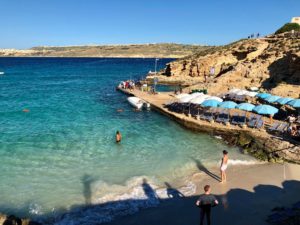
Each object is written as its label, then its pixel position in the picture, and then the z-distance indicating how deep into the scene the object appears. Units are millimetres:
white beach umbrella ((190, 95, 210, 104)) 18336
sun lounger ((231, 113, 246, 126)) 17192
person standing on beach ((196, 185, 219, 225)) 7583
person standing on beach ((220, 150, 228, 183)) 10907
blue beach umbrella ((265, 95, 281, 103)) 17698
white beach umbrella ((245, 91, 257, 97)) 20137
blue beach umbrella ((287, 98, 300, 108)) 15870
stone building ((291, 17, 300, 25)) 44948
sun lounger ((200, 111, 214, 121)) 18403
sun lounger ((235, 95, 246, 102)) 20810
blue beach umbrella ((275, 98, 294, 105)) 16790
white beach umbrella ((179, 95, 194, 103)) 19062
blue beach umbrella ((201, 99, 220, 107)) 17291
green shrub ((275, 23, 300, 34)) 41090
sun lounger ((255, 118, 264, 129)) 16186
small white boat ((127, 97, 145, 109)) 24453
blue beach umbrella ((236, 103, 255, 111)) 16237
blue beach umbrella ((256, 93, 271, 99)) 18663
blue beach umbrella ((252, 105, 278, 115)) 15592
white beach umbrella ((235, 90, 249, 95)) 20711
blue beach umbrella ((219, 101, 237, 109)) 16732
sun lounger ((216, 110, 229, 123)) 17743
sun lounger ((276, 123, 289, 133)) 15151
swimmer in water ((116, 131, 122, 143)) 15681
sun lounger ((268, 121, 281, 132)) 15431
